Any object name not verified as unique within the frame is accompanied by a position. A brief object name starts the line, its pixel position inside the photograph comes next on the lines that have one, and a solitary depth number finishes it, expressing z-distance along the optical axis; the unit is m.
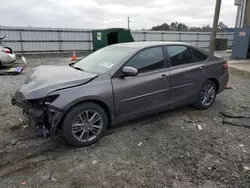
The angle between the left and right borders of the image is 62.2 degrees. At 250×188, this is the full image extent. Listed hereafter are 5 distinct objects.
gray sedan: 3.00
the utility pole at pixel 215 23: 8.34
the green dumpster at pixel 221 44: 22.67
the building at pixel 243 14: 18.52
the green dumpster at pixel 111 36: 13.76
